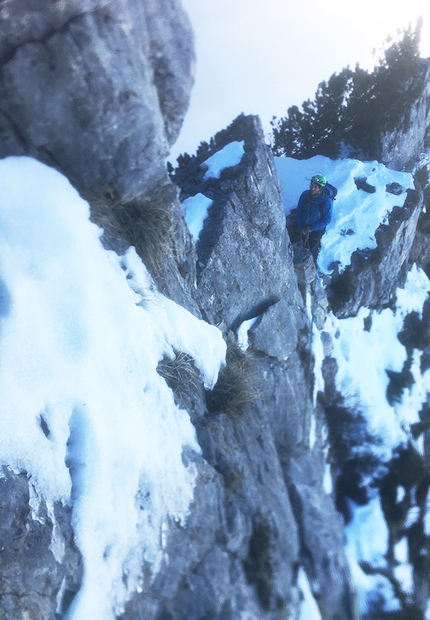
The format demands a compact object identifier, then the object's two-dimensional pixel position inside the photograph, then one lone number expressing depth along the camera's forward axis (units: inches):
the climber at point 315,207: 258.8
